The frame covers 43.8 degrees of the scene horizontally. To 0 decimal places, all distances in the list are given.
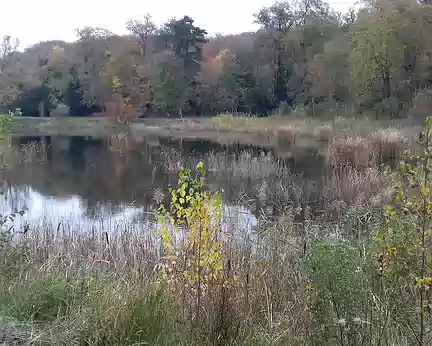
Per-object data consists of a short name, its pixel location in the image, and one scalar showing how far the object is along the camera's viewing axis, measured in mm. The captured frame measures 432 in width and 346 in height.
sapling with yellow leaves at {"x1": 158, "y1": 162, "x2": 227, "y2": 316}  3852
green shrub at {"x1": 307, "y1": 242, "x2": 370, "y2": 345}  3416
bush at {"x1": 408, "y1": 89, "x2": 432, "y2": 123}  26062
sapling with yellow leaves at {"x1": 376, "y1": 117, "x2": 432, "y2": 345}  2896
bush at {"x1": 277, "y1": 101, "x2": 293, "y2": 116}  38250
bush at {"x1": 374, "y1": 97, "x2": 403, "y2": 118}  30984
